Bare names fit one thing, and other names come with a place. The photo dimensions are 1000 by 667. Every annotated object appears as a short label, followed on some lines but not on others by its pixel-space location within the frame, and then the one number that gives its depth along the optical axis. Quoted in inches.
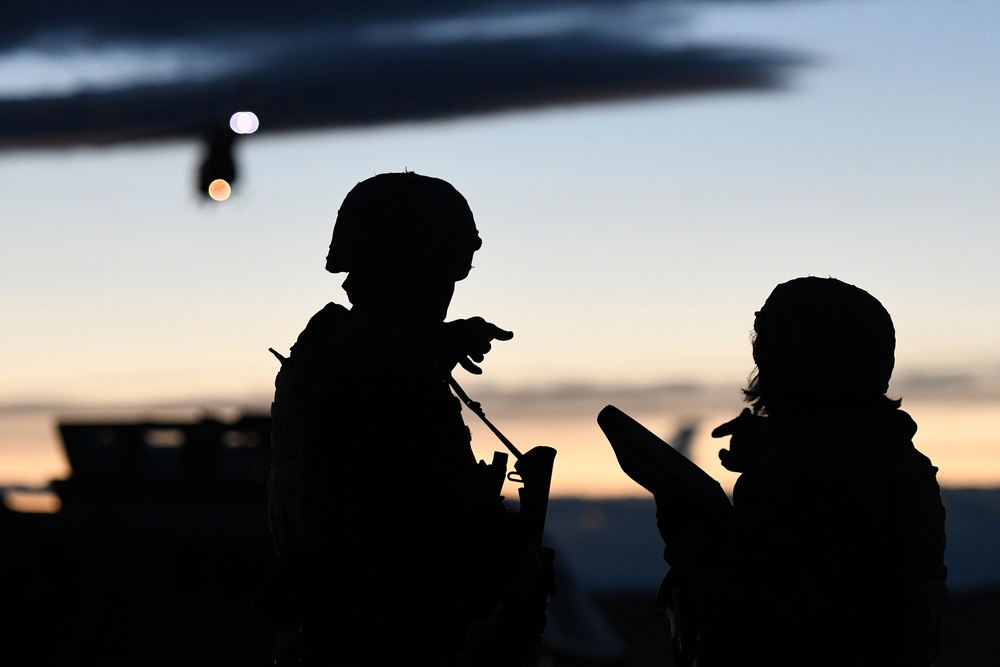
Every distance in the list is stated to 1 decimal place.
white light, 1033.5
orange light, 1111.6
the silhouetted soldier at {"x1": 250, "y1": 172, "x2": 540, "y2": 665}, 353.4
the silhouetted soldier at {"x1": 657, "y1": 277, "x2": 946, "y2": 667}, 366.0
